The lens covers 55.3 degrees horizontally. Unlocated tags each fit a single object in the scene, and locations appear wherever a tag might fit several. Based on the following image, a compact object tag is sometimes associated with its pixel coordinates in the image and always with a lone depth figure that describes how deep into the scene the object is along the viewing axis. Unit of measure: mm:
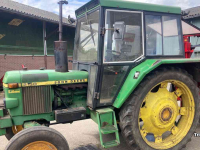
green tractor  2783
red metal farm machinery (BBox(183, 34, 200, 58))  4855
